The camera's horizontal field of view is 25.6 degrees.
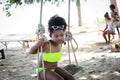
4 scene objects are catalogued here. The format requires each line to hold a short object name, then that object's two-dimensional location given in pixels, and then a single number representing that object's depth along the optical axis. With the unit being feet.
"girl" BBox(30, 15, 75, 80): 10.35
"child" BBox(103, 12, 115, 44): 33.81
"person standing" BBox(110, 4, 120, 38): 33.52
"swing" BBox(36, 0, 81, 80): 10.50
